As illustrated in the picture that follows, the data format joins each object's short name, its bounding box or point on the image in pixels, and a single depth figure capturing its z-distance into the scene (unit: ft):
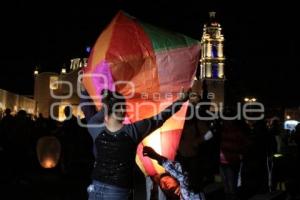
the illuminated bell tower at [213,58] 290.15
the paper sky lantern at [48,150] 39.42
